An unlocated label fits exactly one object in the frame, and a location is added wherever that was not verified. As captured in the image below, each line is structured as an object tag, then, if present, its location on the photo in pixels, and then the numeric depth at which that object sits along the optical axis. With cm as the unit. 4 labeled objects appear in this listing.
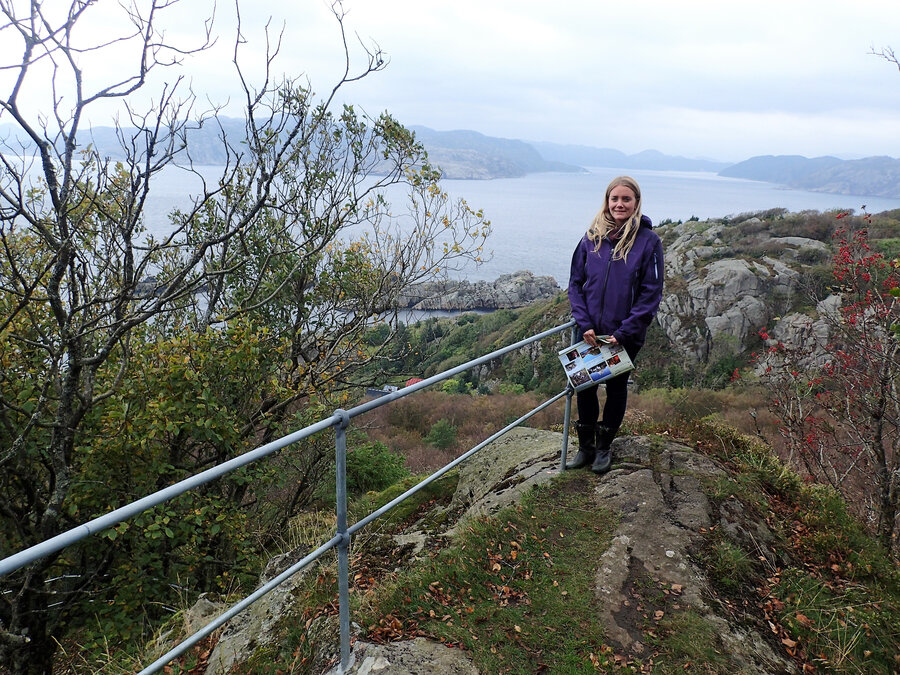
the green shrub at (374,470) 1374
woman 392
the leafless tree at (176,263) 502
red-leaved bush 586
